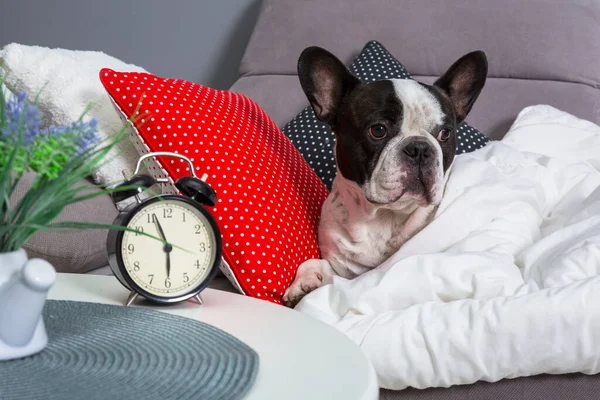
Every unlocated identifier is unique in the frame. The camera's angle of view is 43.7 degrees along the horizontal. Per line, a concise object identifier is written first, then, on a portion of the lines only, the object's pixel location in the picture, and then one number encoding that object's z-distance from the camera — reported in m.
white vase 0.68
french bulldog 1.50
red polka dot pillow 1.38
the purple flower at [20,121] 0.62
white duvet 1.05
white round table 0.68
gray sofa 2.30
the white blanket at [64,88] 1.64
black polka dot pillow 1.96
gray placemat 0.64
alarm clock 0.98
